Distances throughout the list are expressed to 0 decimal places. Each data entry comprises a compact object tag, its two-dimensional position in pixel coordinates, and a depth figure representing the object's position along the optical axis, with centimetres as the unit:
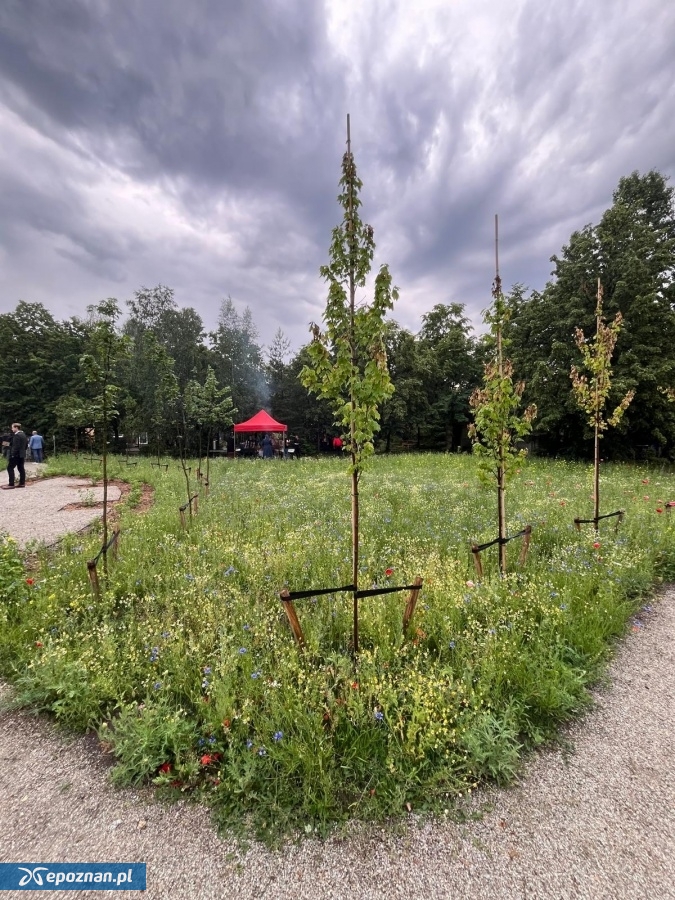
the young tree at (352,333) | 271
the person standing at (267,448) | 2198
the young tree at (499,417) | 409
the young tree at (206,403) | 838
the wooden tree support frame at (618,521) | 500
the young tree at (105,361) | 449
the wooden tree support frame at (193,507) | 594
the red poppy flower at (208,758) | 206
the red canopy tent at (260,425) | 2203
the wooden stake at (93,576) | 354
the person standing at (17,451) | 1120
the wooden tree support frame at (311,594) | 267
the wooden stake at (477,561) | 377
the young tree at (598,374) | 516
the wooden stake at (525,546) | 433
